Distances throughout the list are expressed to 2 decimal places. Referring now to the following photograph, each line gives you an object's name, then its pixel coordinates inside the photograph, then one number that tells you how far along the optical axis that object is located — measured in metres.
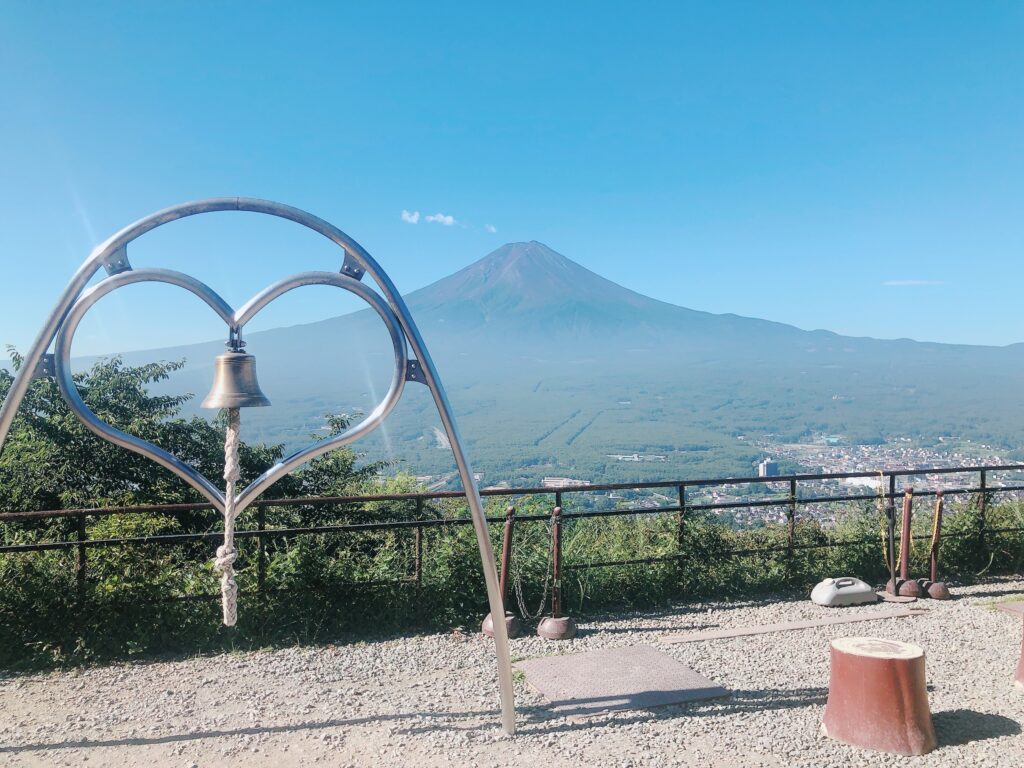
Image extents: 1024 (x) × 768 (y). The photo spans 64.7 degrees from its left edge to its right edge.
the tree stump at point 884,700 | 3.89
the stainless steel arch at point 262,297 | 3.43
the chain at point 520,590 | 5.98
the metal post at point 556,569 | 5.94
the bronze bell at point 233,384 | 3.57
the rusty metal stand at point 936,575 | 6.84
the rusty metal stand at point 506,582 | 5.73
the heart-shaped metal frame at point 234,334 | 3.47
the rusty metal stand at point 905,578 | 6.85
